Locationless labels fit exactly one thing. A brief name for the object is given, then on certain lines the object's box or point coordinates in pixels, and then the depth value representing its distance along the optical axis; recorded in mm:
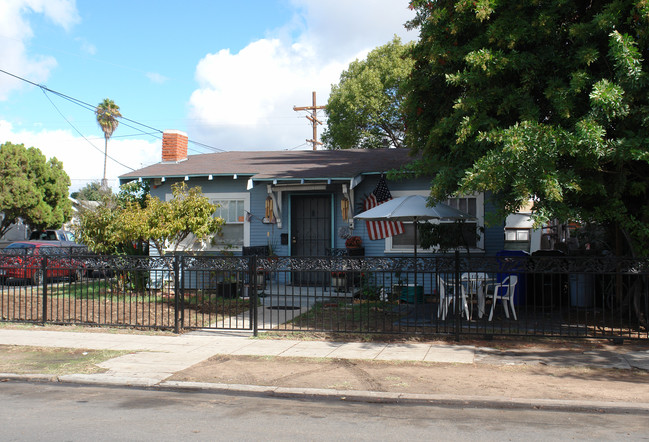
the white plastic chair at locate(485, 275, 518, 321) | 10312
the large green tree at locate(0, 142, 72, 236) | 28484
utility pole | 30547
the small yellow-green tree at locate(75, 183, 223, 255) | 13352
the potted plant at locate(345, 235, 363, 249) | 14688
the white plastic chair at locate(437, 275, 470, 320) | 10102
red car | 11141
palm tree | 51062
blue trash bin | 9000
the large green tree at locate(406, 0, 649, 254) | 8172
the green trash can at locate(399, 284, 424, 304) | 13054
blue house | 14664
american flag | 14227
